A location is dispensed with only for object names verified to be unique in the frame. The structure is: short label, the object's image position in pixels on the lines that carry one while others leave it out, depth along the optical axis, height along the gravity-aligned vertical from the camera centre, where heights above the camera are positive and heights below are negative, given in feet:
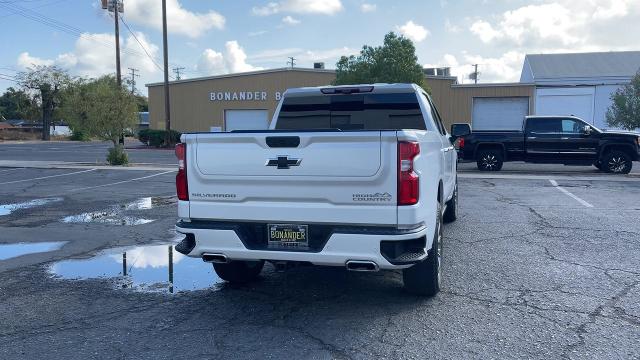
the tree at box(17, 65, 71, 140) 196.54 +17.91
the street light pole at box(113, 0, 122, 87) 118.29 +25.86
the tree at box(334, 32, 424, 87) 90.02 +11.58
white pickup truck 14.40 -1.74
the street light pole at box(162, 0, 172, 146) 115.64 +14.03
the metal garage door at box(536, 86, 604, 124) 115.85 +7.18
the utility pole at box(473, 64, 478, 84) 275.41 +30.14
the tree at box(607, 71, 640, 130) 70.38 +3.78
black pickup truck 59.41 -1.15
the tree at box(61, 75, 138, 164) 70.64 +3.17
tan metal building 115.03 +8.23
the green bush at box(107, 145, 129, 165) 73.61 -2.80
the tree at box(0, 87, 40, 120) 201.87 +11.41
